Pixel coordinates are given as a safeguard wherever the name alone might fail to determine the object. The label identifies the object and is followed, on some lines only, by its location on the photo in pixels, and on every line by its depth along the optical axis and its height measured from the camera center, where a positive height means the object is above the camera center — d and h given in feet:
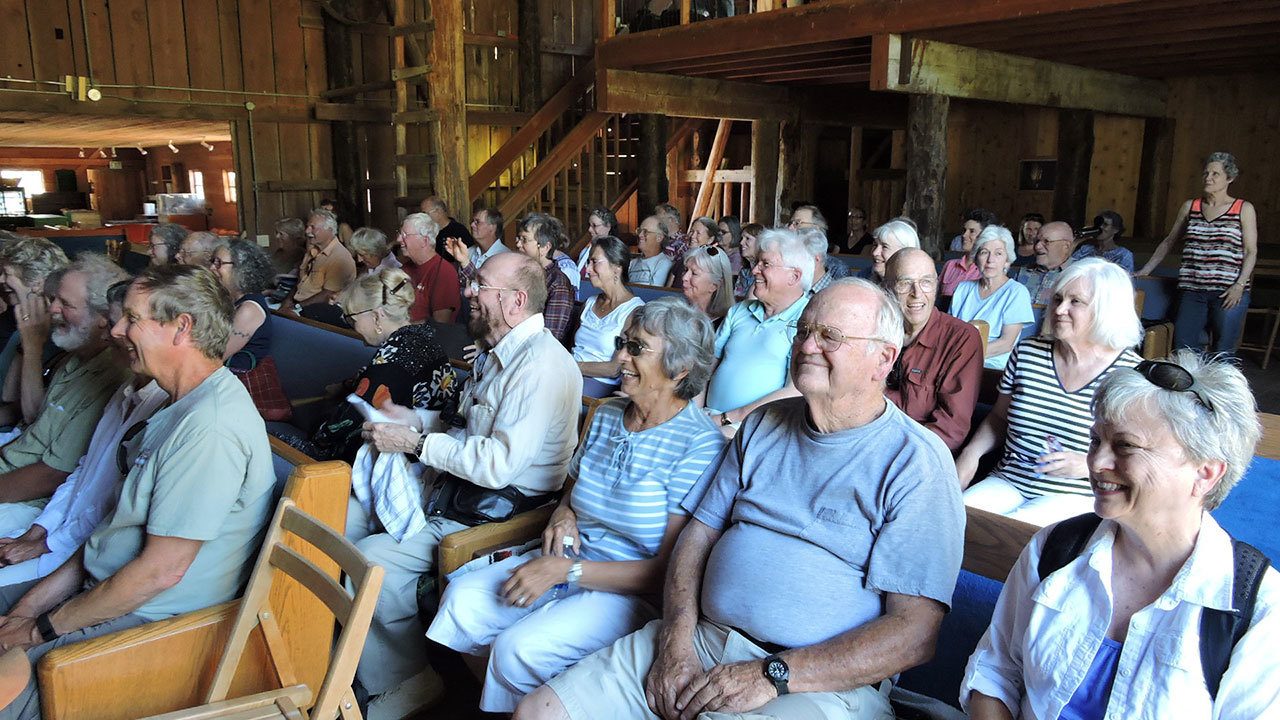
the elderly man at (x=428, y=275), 15.56 -1.59
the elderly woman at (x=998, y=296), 12.61 -1.52
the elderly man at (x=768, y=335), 9.77 -1.65
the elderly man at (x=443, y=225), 19.03 -0.84
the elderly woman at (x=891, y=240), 12.59 -0.71
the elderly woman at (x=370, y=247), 17.48 -1.21
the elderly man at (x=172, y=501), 5.85 -2.15
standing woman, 15.81 -1.26
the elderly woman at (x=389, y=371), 8.77 -1.87
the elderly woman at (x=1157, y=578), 3.64 -1.73
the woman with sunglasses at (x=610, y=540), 6.31 -2.74
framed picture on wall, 34.55 +0.71
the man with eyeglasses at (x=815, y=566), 5.09 -2.30
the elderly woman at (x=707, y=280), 12.43 -1.30
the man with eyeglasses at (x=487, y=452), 7.38 -2.26
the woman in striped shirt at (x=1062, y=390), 7.39 -1.75
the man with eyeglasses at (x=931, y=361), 8.66 -1.72
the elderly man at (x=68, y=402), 8.66 -2.15
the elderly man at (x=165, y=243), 15.83 -1.04
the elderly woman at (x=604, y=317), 12.58 -1.94
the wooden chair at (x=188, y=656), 5.40 -3.11
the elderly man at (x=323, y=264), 17.95 -1.58
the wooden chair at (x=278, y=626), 5.05 -2.72
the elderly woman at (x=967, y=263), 15.53 -1.32
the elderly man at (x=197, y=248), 14.16 -1.03
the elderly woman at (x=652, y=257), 18.63 -1.47
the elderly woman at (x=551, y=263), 14.16 -1.31
